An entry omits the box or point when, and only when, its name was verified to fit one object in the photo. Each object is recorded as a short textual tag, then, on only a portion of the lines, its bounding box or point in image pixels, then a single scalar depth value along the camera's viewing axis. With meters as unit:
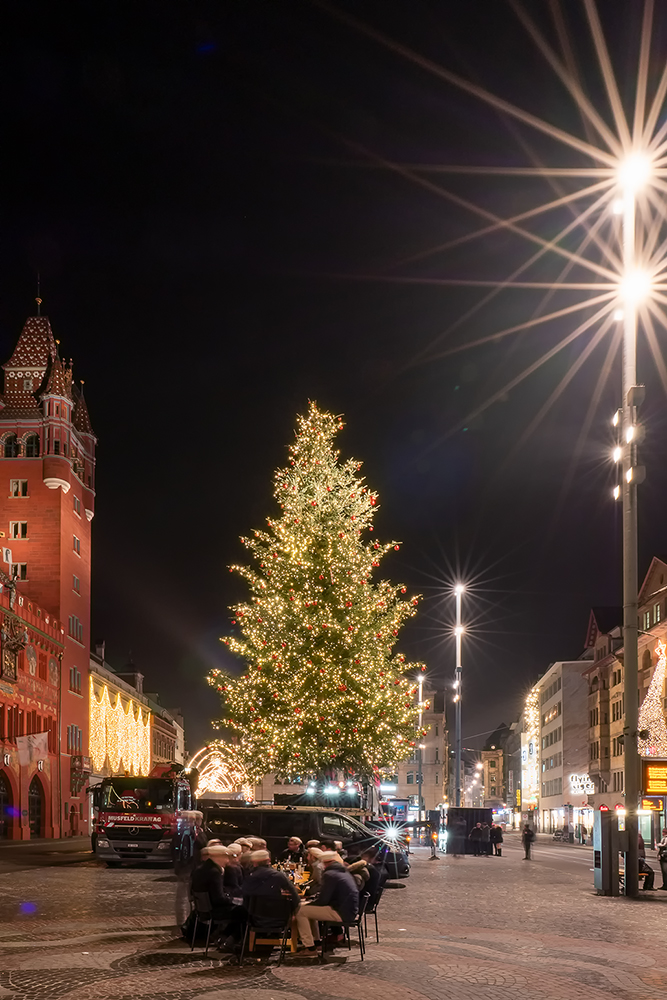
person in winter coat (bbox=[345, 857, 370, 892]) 14.43
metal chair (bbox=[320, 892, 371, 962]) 13.30
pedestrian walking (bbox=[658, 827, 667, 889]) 26.05
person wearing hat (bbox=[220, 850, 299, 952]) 12.69
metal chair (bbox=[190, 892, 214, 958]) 13.40
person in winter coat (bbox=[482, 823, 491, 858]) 48.62
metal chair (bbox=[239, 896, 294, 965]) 12.74
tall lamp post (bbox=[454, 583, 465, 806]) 55.16
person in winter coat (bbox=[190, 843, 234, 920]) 13.39
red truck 33.19
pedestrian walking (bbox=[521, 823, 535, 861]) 44.72
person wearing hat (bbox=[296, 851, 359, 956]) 13.24
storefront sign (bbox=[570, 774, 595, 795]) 101.22
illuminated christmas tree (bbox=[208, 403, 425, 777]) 35.94
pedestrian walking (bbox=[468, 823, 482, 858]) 48.59
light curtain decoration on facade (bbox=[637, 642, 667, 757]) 58.62
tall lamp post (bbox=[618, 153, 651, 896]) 23.61
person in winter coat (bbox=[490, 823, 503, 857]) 48.59
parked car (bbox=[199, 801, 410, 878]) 25.81
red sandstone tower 72.50
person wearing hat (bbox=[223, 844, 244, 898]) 14.12
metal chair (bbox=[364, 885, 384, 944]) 14.58
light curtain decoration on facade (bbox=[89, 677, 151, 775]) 83.72
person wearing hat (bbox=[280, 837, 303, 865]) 18.80
